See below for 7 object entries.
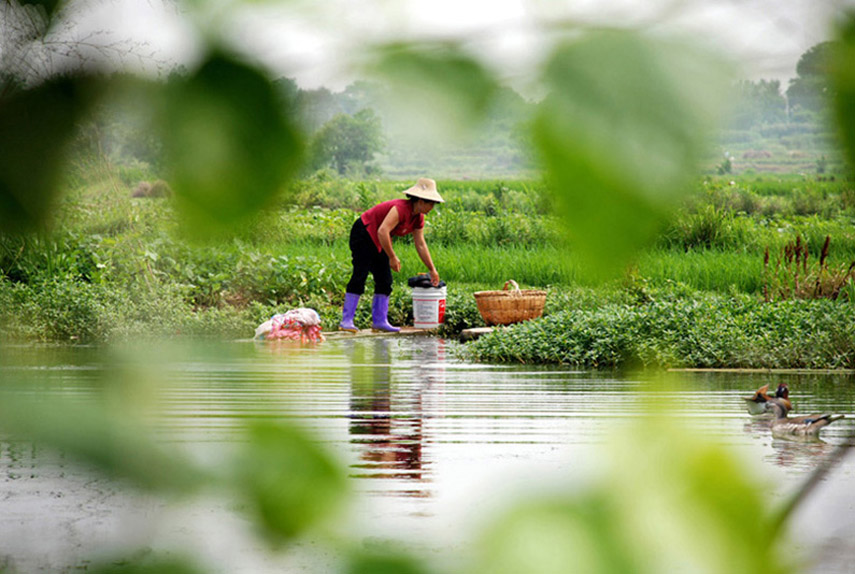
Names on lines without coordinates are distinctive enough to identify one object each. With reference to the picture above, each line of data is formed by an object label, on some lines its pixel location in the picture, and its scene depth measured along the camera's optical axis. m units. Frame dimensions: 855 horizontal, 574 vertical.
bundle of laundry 37.82
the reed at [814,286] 37.07
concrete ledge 38.69
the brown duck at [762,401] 34.51
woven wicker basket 38.19
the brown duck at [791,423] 33.14
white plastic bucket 38.70
